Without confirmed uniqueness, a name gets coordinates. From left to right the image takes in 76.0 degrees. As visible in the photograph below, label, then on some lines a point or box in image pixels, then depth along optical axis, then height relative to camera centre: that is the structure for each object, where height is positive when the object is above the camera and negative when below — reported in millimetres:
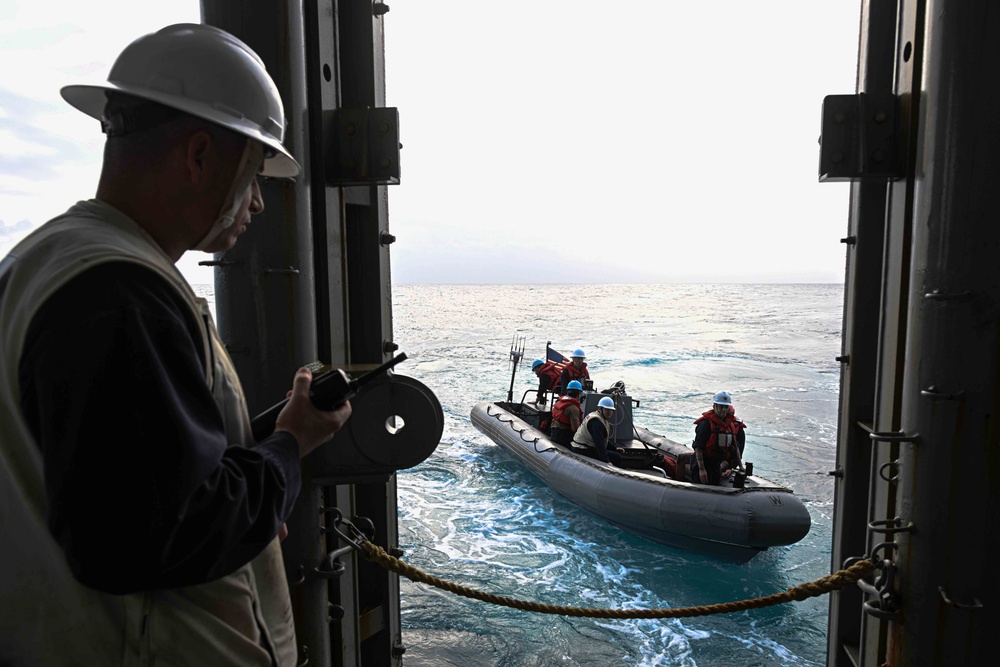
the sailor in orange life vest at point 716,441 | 9797 -2488
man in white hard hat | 886 -203
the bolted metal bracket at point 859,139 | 2275 +511
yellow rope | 2326 -1201
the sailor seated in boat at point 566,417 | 12570 -2708
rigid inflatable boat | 8867 -3301
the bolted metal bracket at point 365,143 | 2479 +528
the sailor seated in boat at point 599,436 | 11220 -2797
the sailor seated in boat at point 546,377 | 15674 -2403
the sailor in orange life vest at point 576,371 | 13516 -1942
